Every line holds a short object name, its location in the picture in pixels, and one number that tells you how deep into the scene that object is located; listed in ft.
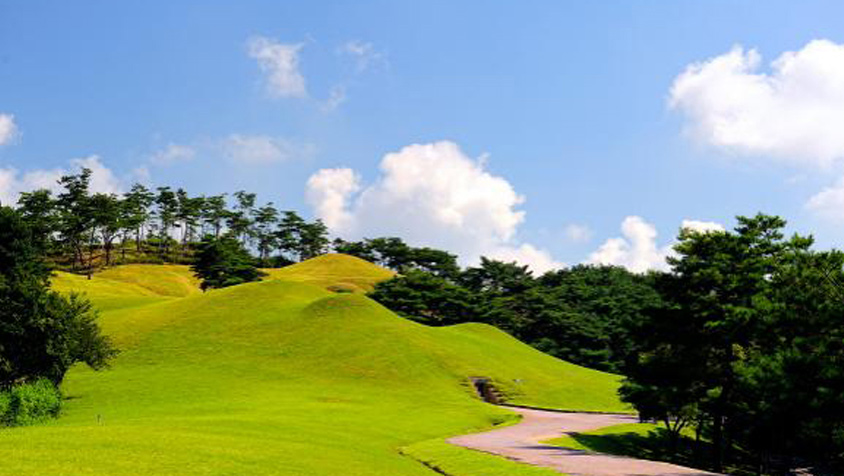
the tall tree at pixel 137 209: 553.35
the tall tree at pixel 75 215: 492.13
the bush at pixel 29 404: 140.15
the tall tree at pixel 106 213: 504.43
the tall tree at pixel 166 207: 643.04
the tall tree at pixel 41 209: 470.80
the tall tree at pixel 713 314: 144.77
